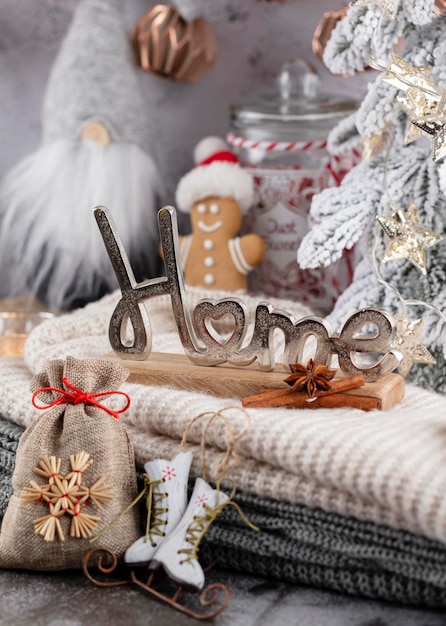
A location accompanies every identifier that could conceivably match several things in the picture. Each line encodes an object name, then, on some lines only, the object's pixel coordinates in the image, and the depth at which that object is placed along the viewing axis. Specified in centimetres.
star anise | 73
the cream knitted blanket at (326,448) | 62
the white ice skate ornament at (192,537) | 64
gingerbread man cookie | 111
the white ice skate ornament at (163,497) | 68
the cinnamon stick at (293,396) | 73
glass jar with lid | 113
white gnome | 118
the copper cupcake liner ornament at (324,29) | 115
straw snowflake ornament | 68
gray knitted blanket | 63
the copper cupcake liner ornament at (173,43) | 123
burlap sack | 68
